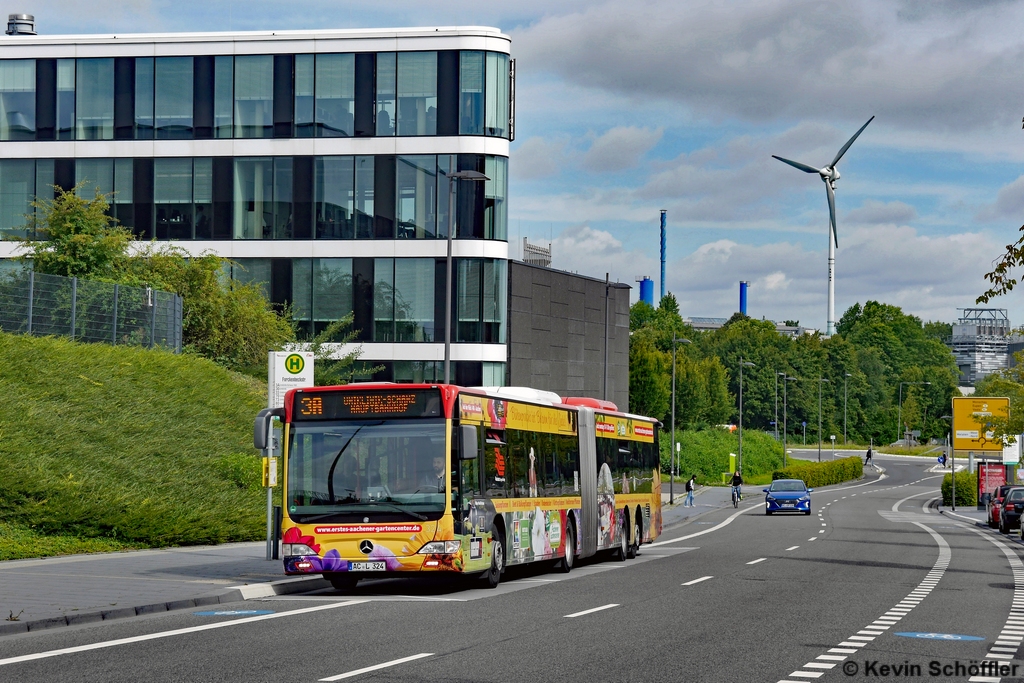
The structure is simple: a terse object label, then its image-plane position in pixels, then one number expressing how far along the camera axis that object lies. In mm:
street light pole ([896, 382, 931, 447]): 165838
